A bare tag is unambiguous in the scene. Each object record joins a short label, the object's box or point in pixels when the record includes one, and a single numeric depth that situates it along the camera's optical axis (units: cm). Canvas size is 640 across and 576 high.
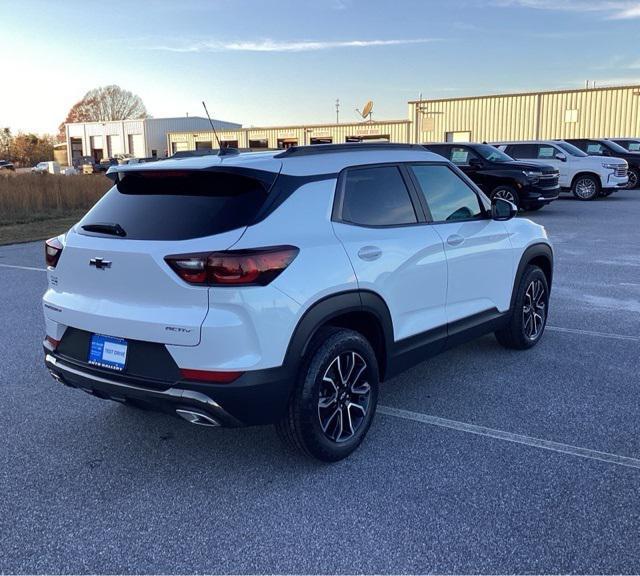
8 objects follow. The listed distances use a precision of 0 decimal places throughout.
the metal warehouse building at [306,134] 4178
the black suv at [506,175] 1594
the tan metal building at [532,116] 3316
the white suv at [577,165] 1973
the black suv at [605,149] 2308
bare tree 10781
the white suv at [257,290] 316
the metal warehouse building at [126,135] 6625
